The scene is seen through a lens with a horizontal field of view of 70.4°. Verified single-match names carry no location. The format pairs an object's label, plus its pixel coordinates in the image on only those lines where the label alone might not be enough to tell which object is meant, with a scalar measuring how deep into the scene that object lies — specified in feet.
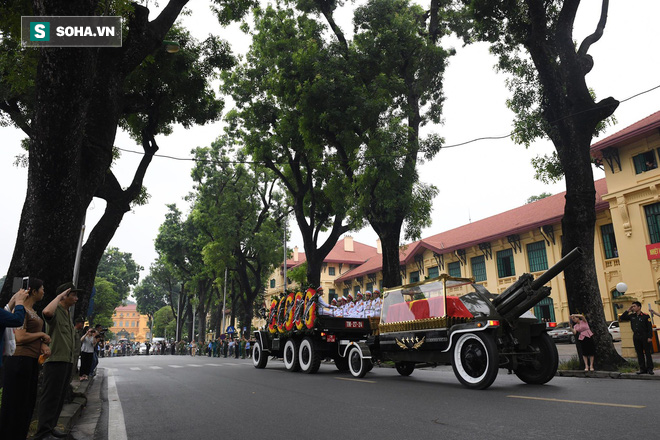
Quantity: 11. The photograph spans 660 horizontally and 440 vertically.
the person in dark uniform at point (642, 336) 35.96
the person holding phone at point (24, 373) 15.17
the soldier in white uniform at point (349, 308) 46.78
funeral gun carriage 29.17
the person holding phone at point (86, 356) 42.80
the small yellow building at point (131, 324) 509.19
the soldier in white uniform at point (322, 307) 44.68
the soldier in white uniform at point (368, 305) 45.19
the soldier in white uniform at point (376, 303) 44.32
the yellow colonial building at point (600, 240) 79.60
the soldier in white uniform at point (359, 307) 45.92
